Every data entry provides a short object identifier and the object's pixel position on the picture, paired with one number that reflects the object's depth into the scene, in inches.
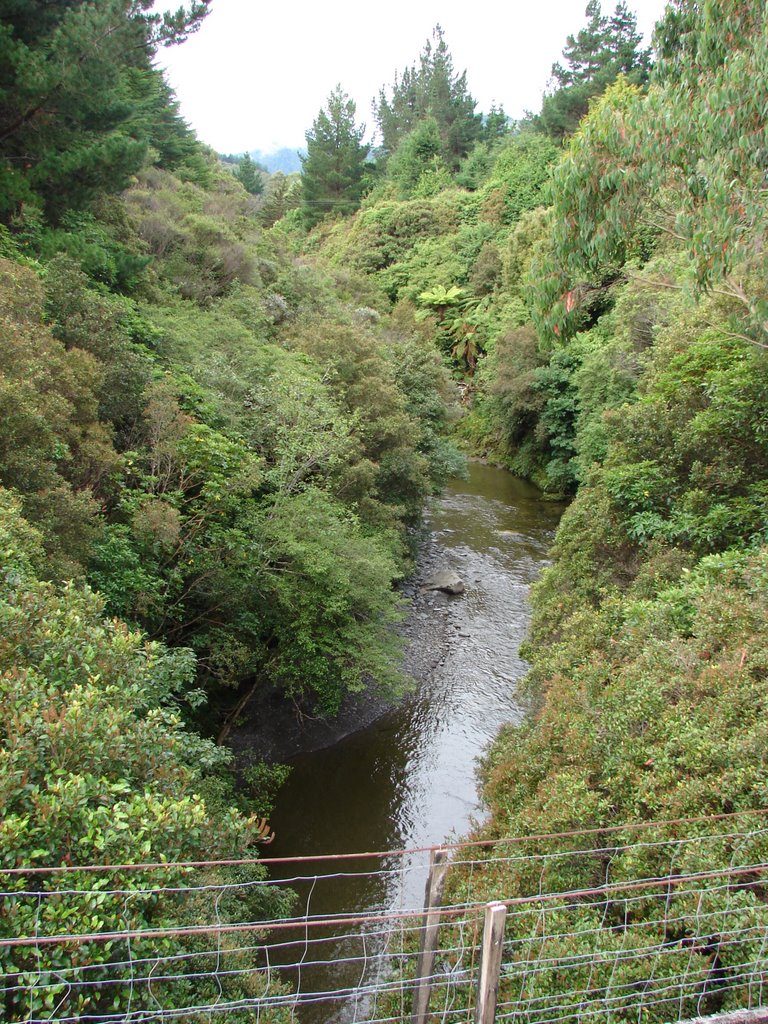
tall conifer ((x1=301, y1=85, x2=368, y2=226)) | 2112.5
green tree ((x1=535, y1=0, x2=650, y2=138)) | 1585.9
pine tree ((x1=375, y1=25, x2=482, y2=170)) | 2349.9
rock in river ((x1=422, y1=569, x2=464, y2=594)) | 802.8
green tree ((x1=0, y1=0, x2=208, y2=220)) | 510.6
